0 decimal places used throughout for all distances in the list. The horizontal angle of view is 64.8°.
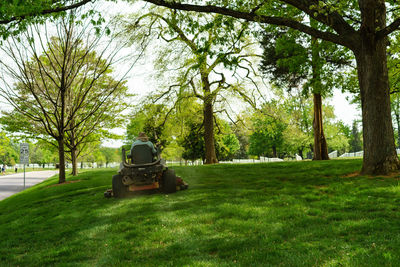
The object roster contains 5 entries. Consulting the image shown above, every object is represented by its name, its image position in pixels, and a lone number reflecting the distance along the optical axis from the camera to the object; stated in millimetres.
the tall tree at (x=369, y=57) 9984
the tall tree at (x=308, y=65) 17234
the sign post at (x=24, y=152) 24062
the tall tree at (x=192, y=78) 22594
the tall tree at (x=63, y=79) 15203
